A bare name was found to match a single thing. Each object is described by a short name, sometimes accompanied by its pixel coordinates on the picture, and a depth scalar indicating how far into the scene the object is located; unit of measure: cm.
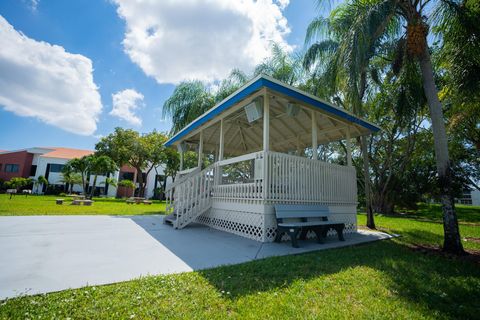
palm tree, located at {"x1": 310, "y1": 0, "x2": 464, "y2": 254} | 579
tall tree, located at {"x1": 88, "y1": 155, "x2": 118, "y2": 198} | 2616
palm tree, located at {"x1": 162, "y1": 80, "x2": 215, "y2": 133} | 1678
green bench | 557
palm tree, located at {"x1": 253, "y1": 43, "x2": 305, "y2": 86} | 1517
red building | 3922
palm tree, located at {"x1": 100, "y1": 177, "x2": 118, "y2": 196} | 3338
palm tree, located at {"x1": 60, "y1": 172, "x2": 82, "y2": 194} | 3296
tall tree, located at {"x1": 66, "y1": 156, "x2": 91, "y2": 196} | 2782
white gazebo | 625
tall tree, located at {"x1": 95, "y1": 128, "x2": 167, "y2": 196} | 2972
